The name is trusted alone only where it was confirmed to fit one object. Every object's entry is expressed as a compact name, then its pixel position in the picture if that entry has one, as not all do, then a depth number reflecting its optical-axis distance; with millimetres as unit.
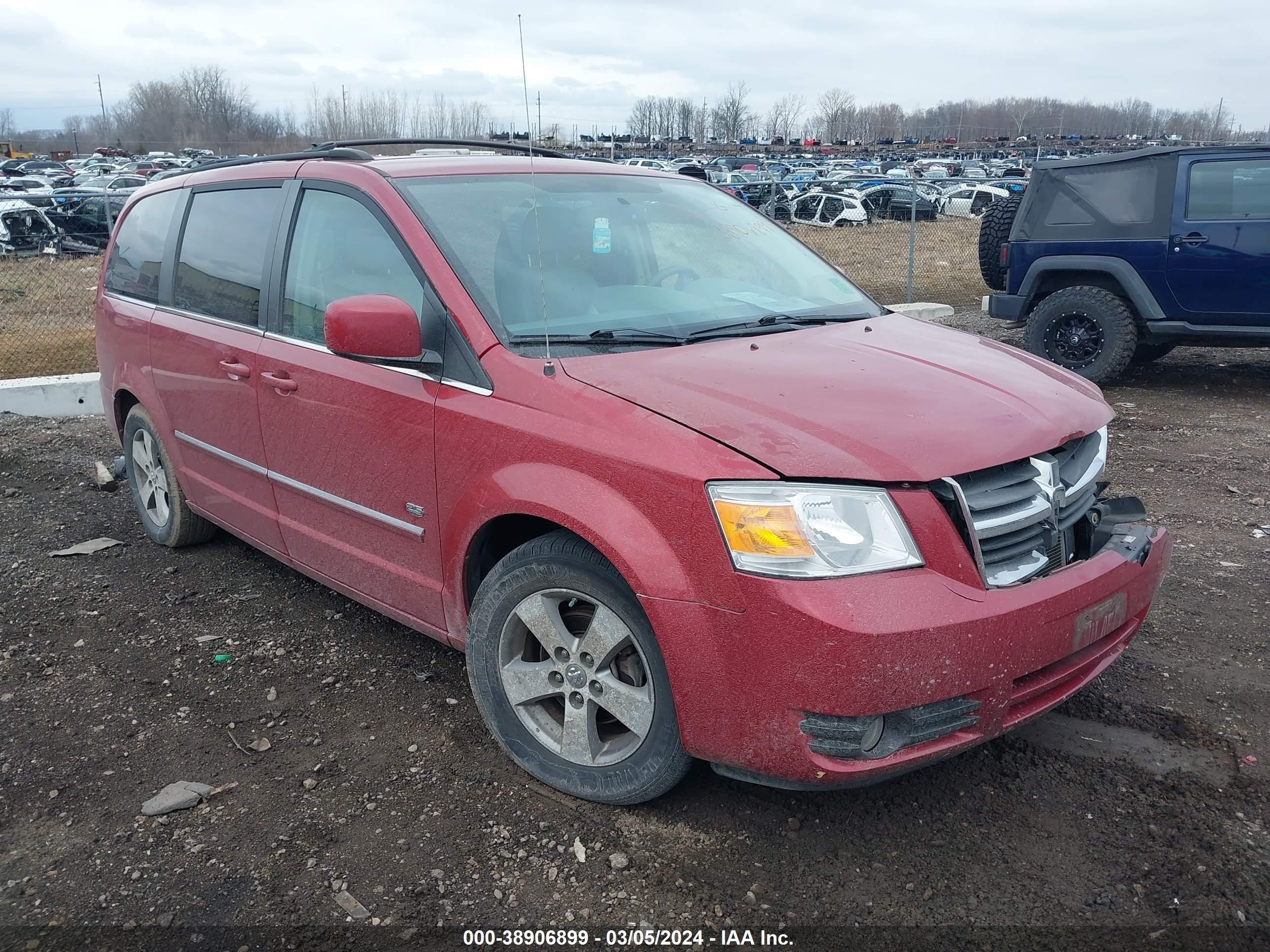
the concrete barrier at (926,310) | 11219
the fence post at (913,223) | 12320
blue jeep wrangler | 7785
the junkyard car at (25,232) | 18234
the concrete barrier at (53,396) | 7859
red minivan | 2377
